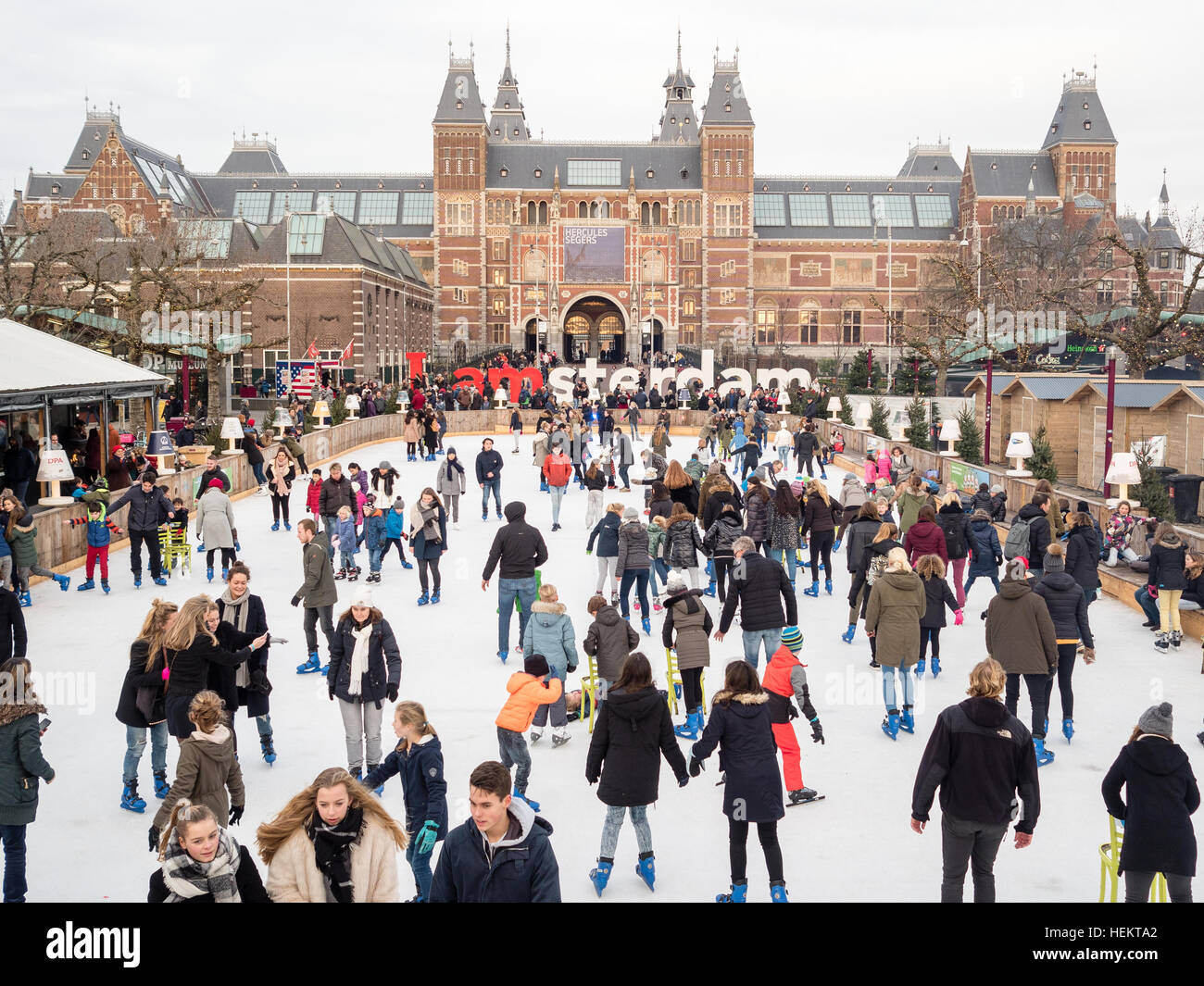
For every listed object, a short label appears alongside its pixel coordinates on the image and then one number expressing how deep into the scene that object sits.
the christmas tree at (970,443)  21.02
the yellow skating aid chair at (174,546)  13.29
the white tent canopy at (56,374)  16.31
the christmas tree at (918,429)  23.84
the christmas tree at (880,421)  27.70
